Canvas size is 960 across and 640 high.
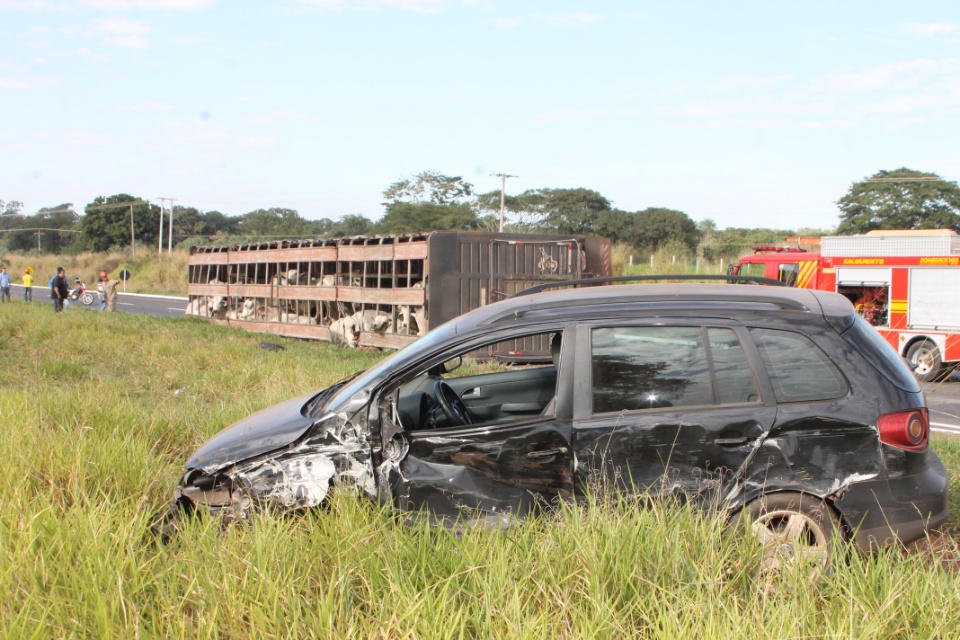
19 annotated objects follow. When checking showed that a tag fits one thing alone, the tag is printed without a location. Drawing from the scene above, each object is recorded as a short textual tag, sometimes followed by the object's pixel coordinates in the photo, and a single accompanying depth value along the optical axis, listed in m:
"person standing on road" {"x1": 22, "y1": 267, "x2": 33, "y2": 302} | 33.92
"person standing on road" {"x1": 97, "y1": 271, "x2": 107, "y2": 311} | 31.17
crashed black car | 4.14
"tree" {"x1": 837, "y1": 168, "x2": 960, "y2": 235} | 49.59
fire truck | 15.02
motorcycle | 37.49
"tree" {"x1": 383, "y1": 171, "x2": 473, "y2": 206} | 70.12
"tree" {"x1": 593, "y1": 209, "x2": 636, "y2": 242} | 58.09
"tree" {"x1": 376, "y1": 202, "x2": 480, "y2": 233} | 61.09
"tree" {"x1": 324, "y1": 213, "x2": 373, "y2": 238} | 72.81
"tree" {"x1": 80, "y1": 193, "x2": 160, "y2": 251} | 75.25
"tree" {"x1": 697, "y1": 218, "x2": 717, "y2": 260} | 45.34
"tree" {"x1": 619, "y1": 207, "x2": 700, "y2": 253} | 55.88
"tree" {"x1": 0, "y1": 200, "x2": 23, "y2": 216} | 128.25
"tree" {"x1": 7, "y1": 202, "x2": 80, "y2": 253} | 99.25
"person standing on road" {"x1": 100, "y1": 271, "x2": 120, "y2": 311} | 29.06
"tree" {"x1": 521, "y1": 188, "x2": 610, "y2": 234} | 61.62
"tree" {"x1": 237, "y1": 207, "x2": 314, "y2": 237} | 94.75
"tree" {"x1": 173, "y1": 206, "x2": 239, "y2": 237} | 87.81
